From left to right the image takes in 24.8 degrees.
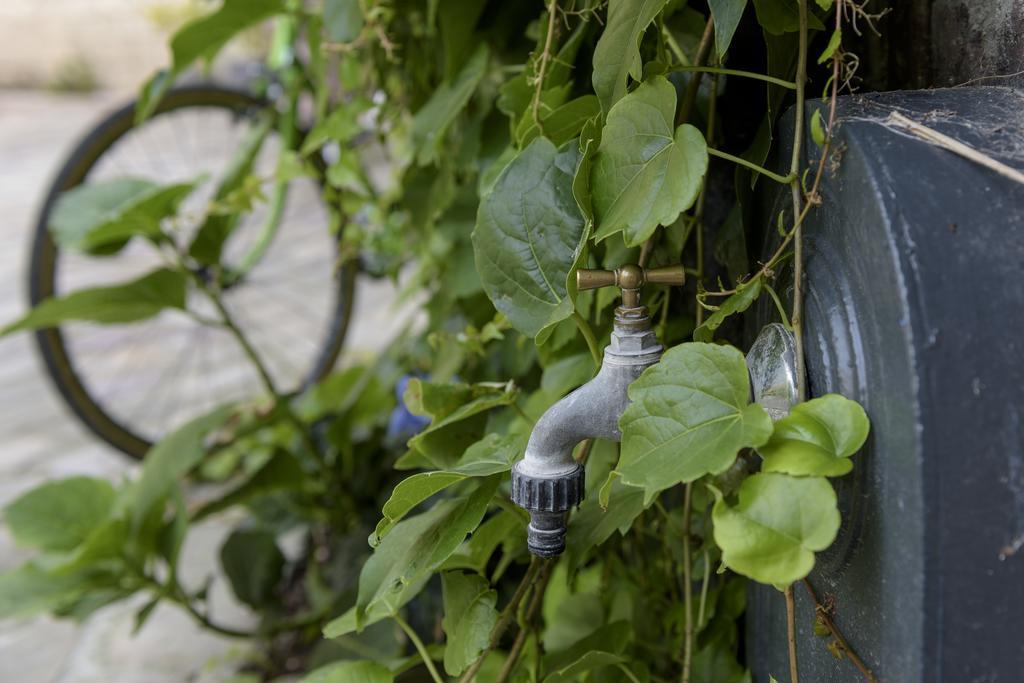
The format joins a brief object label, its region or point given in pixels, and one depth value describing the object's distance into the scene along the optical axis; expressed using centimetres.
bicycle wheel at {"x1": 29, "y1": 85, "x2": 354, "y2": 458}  267
